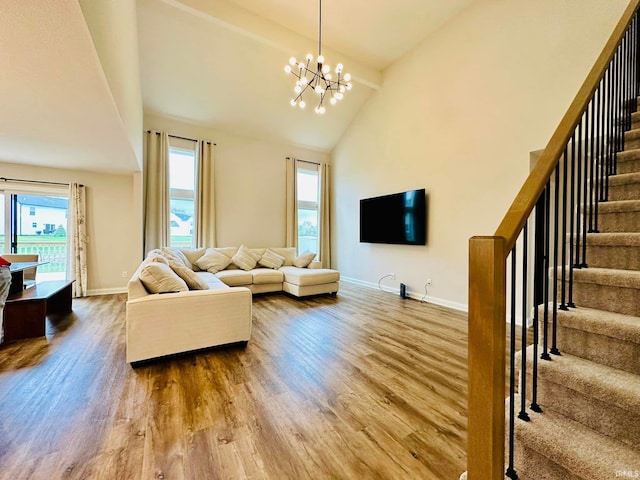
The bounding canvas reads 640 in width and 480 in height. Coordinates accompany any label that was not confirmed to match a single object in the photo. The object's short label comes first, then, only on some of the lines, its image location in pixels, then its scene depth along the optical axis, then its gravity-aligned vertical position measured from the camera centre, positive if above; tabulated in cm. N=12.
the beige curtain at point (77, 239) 495 -2
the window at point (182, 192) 584 +99
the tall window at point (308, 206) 734 +87
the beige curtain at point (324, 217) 743 +59
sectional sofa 243 -71
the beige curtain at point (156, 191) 541 +94
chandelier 361 +299
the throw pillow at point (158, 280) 261 -41
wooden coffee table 298 -86
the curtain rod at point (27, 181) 456 +98
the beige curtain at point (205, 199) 590 +86
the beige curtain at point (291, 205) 698 +85
